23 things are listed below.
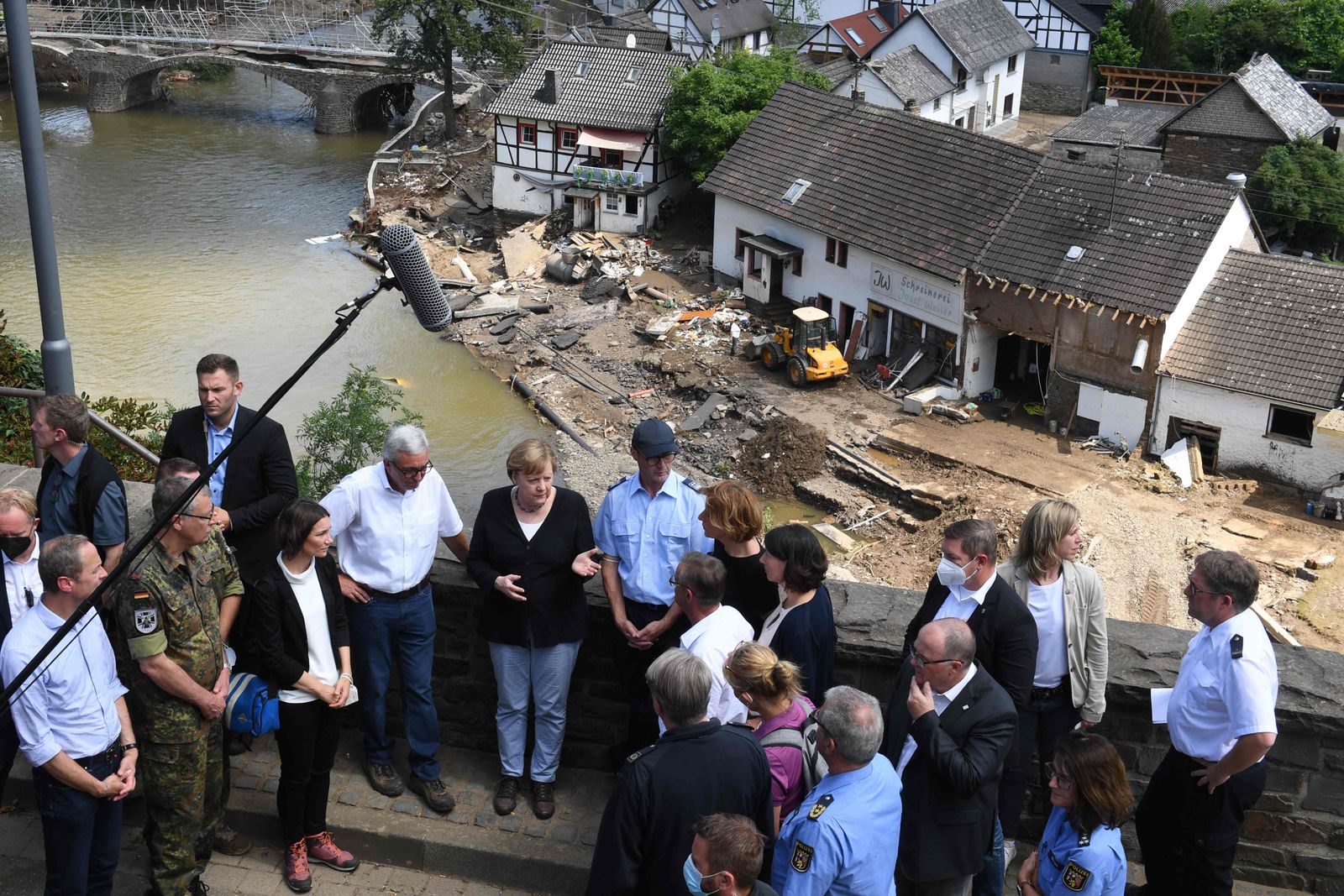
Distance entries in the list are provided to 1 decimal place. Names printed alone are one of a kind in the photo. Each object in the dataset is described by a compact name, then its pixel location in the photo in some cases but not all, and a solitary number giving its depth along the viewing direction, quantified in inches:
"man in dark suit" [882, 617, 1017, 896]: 193.3
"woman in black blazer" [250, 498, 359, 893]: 219.9
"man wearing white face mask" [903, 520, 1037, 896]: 213.6
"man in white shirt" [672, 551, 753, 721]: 212.2
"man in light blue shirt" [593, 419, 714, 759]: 240.8
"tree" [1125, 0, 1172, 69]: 1765.5
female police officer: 189.0
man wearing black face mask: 217.0
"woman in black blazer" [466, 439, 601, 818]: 237.3
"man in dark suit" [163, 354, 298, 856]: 261.1
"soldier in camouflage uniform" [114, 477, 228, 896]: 209.8
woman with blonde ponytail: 195.2
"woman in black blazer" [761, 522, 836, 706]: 217.8
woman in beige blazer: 222.4
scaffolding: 1980.8
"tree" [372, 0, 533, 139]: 1620.3
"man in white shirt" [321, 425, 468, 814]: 235.0
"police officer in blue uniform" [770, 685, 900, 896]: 178.4
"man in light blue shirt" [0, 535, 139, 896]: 200.7
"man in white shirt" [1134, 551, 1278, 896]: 200.2
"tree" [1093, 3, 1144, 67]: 1796.3
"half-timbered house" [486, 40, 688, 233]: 1358.3
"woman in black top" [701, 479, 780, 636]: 228.5
